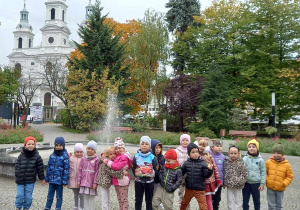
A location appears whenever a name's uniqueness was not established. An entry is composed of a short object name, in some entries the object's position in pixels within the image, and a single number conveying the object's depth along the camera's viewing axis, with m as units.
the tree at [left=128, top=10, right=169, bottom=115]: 31.64
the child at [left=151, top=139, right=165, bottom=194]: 5.75
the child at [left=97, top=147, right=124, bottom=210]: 5.69
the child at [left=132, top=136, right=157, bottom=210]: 5.56
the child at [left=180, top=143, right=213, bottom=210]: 5.36
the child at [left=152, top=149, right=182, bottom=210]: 5.27
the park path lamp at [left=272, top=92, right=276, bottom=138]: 18.33
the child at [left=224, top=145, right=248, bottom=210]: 5.75
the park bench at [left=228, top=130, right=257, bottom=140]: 22.47
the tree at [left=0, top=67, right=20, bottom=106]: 25.68
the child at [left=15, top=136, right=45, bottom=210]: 5.79
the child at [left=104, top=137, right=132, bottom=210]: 5.58
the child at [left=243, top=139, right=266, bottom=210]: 5.85
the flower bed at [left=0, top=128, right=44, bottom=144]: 19.41
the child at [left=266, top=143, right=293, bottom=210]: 5.78
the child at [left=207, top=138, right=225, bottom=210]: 5.95
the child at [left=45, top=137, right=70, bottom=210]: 5.87
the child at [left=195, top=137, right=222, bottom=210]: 5.66
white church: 75.50
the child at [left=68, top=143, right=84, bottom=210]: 6.02
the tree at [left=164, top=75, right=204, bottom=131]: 27.37
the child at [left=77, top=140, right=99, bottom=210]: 5.78
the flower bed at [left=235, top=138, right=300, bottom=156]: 16.05
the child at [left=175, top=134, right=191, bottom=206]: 6.29
